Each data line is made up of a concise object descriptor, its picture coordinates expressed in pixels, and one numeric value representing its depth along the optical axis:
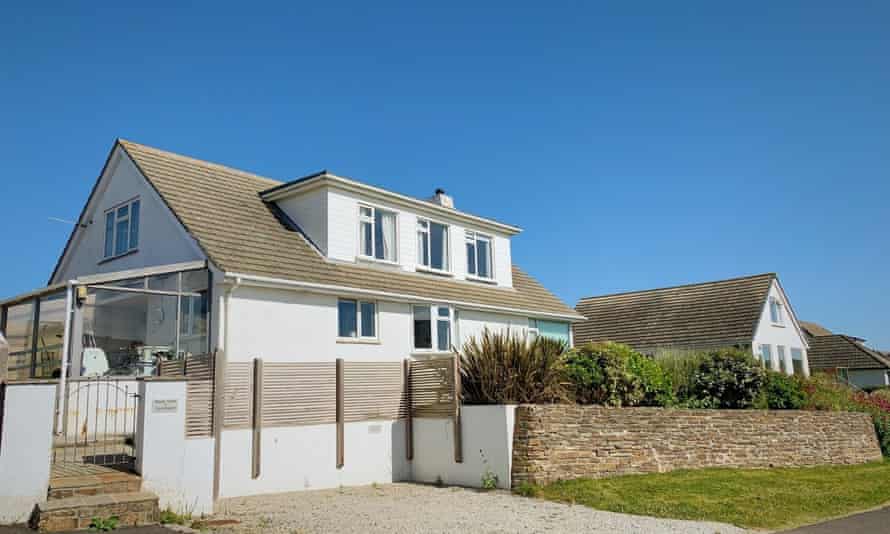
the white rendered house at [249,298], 15.03
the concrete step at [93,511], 9.53
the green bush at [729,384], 21.97
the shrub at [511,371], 16.45
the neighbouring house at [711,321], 33.62
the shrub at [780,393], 22.78
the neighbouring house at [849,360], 45.94
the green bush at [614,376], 18.17
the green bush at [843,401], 24.59
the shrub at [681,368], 21.78
